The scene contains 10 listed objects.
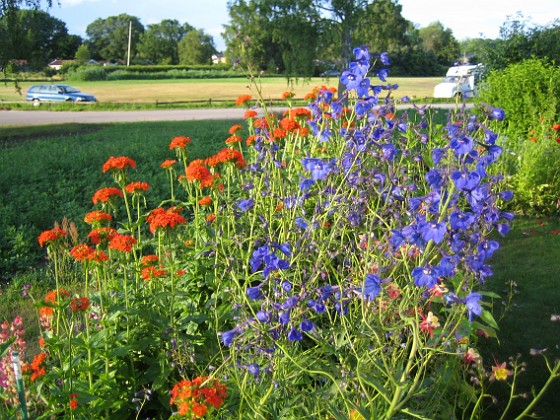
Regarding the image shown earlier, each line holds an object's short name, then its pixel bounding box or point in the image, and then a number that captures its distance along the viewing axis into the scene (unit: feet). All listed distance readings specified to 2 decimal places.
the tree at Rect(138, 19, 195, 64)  253.44
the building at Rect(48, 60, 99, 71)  226.75
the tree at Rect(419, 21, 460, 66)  241.26
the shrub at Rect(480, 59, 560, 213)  20.11
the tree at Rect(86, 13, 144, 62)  268.41
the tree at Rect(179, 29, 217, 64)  235.40
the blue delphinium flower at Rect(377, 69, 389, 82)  7.60
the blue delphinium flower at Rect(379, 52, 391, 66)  7.20
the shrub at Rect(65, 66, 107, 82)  155.84
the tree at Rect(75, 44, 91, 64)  212.84
